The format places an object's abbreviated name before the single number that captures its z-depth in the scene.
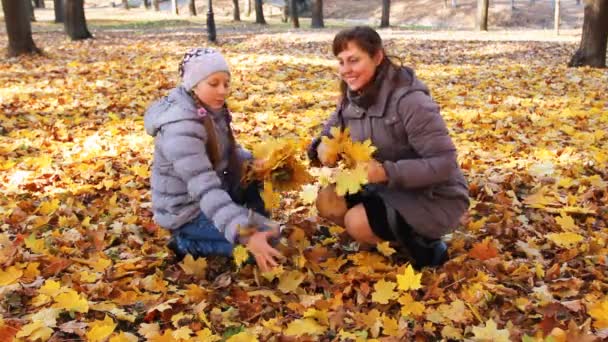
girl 2.79
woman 2.85
